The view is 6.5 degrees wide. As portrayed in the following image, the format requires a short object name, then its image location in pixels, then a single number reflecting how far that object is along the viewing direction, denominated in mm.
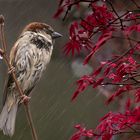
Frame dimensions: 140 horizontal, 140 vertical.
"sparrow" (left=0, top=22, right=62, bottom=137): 8305
